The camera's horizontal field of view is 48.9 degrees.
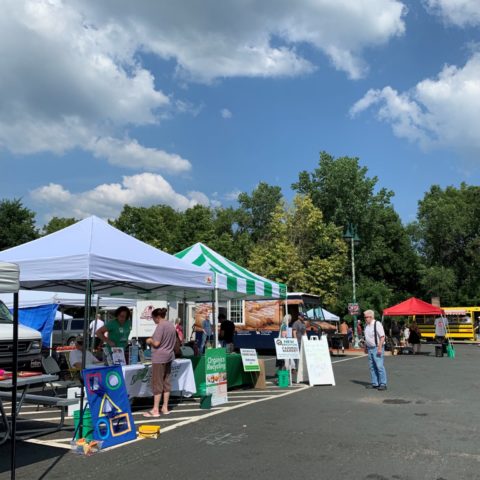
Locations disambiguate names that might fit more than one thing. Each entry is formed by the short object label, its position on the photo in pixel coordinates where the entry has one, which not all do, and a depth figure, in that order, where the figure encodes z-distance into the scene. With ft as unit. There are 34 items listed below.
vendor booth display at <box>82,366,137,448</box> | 21.16
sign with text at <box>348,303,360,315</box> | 94.58
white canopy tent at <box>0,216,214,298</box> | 26.35
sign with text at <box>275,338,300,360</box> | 42.73
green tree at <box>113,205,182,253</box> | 167.53
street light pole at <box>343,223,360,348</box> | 99.42
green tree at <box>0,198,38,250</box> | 129.80
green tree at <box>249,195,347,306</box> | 130.91
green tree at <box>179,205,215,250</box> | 166.30
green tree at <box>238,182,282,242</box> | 211.61
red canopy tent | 82.58
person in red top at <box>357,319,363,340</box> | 131.97
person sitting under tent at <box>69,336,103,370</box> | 34.19
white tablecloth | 28.50
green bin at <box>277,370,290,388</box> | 40.78
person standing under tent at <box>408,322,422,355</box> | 81.85
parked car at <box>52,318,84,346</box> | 80.33
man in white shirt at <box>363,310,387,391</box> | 38.60
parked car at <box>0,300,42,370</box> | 38.93
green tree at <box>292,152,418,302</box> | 159.84
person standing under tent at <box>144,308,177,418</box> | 27.81
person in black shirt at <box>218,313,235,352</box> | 50.39
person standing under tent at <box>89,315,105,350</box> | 43.05
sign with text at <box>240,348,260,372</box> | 38.52
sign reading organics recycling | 31.32
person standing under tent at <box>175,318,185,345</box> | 54.39
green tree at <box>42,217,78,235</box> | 206.93
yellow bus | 122.21
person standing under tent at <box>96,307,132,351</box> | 30.86
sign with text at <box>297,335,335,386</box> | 41.68
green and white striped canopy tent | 39.20
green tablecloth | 38.17
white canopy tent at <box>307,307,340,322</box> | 82.96
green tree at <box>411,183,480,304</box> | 161.58
